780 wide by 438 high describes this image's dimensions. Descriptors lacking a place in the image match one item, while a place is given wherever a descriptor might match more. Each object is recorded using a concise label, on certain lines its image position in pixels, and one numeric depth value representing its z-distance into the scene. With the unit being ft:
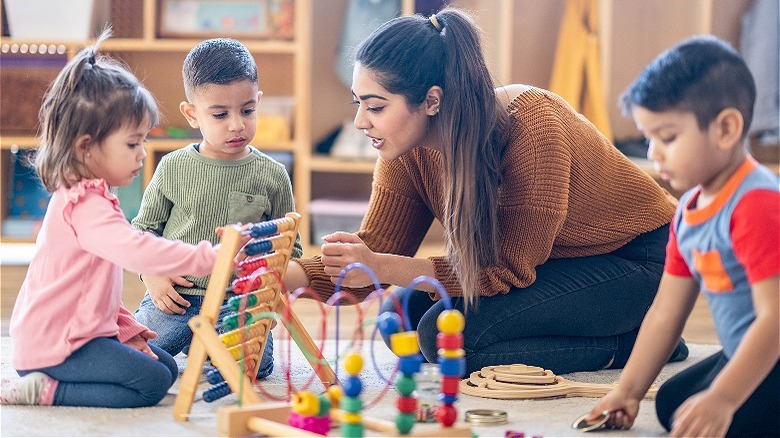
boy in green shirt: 7.88
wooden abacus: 6.71
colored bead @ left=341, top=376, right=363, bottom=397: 6.11
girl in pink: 6.93
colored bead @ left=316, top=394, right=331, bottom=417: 6.28
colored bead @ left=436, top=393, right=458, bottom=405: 6.27
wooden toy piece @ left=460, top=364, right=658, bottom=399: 7.36
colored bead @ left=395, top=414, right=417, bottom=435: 6.22
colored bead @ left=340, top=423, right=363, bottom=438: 6.15
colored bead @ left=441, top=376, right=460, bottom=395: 6.26
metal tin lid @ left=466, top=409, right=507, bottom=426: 6.81
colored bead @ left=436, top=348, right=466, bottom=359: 6.22
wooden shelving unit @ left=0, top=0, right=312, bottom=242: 12.32
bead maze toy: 6.14
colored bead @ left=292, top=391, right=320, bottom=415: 6.24
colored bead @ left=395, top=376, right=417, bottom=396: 6.18
